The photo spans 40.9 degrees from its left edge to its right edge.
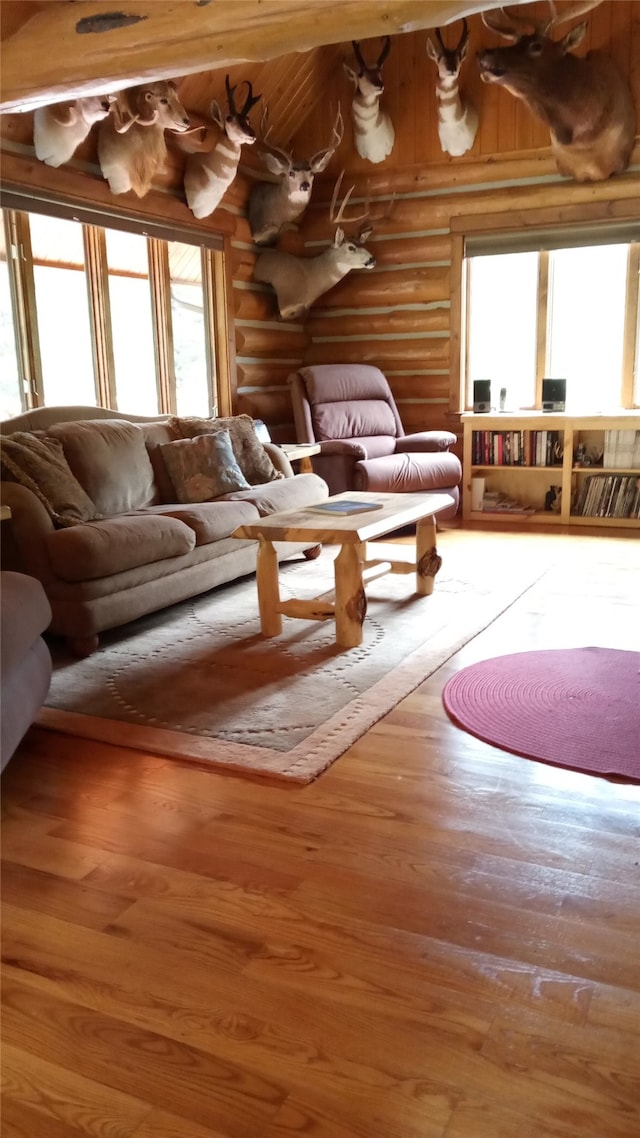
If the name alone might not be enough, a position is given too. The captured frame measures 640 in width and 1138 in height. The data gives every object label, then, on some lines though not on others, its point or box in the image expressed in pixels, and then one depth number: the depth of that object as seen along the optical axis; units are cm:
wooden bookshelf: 611
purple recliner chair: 566
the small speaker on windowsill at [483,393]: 646
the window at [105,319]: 456
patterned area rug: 261
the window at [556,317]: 630
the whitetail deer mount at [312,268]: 647
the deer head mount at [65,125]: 427
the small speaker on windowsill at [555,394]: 629
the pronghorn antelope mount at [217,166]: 534
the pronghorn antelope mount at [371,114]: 584
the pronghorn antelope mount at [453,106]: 562
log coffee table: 337
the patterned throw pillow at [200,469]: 448
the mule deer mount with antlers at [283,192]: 607
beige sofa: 340
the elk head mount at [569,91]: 521
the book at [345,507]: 368
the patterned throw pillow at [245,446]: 489
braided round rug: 246
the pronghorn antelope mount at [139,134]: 457
